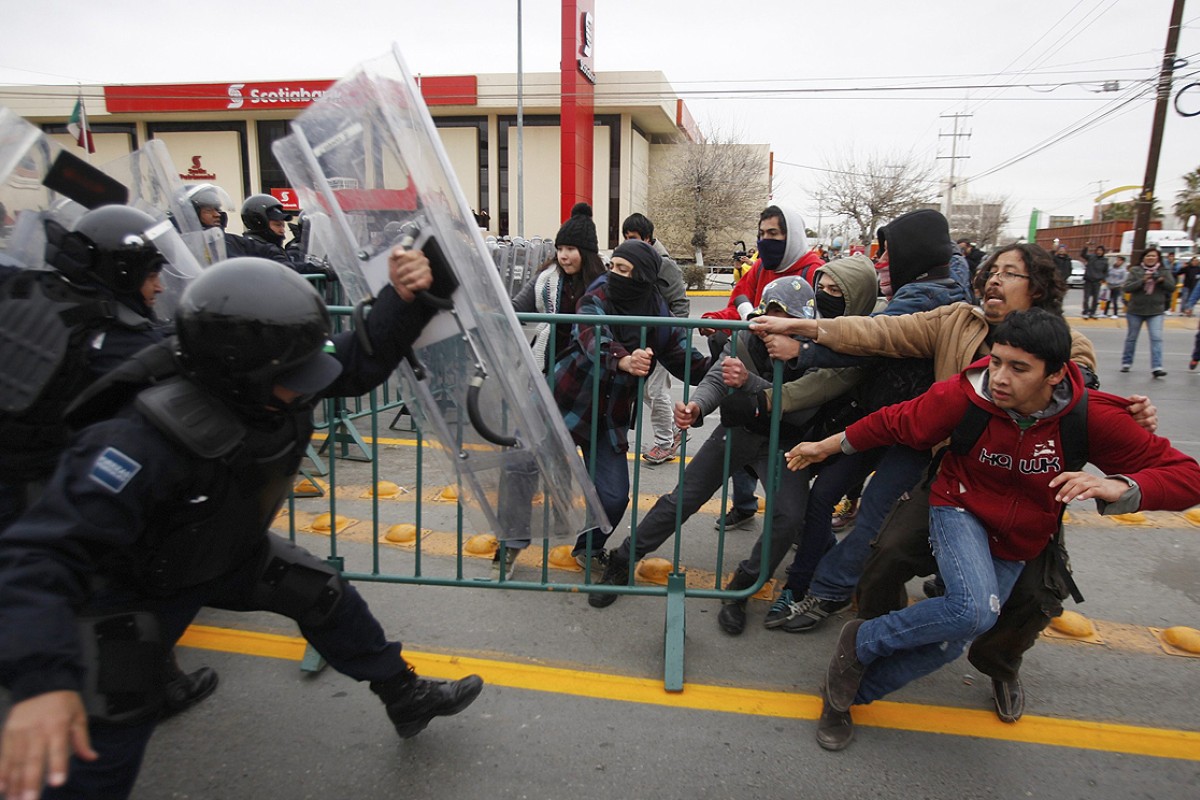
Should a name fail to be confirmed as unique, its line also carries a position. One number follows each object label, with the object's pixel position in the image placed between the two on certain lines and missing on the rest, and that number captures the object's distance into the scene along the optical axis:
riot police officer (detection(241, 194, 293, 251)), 6.20
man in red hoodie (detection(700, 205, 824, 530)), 4.50
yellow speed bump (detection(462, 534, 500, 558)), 4.09
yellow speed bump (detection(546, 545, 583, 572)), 3.98
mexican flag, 11.20
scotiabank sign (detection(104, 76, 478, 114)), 35.28
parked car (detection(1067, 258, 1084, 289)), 40.42
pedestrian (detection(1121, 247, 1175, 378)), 10.42
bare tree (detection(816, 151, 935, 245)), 42.06
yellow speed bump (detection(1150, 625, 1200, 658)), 3.21
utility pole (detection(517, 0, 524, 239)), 26.60
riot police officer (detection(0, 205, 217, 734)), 2.10
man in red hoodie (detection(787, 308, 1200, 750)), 2.32
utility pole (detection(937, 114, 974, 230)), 52.96
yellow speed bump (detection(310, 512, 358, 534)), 4.27
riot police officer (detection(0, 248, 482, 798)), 1.41
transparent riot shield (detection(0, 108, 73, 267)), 2.61
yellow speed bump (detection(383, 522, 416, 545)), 4.15
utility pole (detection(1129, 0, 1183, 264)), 18.42
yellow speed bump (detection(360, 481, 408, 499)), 4.89
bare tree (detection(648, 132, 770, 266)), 38.00
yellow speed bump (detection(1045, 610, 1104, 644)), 3.32
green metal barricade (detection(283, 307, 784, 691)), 3.17
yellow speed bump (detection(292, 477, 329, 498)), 4.89
